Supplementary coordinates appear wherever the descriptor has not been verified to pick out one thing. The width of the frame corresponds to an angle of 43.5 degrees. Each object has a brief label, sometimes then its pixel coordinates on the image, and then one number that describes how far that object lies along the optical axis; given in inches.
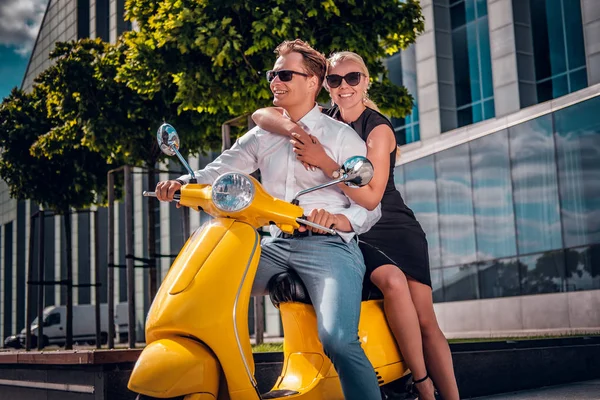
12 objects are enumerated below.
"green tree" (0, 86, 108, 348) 497.0
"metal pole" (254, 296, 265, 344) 356.2
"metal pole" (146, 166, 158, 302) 408.1
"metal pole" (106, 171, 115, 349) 427.8
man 120.0
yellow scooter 108.3
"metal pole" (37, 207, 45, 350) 485.1
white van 1176.2
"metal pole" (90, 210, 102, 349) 497.1
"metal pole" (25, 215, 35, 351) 497.4
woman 142.6
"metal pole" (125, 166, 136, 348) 403.6
